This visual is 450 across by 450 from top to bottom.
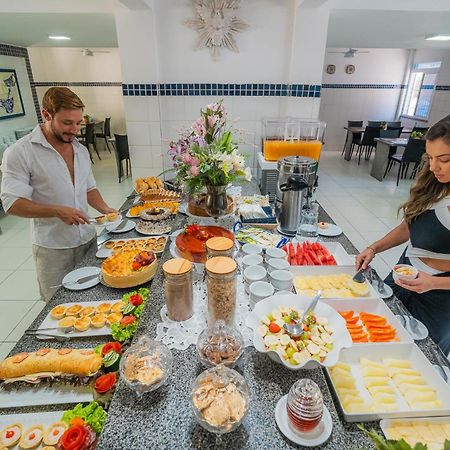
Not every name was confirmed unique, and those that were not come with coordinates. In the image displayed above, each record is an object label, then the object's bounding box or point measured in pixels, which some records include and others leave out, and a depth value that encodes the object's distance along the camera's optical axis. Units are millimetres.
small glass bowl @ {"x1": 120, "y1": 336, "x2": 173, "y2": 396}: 921
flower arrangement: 1589
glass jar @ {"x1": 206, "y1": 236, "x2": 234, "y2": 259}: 1272
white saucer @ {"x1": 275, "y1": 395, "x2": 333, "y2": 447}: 817
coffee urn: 1955
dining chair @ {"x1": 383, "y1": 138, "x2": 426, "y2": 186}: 6160
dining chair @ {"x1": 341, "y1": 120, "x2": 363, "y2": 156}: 8338
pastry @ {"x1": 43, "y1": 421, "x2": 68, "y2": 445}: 960
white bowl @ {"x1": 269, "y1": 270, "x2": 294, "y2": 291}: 1375
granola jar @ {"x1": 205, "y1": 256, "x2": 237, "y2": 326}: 1093
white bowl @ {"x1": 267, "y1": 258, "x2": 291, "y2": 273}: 1497
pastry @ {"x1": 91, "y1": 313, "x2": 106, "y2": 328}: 1379
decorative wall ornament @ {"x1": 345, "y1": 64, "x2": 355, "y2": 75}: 9039
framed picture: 5648
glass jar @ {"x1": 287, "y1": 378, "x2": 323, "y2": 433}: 808
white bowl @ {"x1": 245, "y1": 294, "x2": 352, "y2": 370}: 969
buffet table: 819
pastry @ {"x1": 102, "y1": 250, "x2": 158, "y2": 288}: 1600
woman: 1338
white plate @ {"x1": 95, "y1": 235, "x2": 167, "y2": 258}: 1940
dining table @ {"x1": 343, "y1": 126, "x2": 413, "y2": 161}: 8170
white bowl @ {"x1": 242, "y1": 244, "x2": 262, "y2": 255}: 1642
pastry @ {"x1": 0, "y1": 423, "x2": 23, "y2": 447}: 959
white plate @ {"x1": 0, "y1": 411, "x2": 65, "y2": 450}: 1020
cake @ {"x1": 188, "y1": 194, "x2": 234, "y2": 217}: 1802
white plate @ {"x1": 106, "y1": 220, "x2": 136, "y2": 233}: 2256
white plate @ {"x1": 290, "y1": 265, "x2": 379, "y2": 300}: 1619
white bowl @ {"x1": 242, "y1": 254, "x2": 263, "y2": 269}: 1528
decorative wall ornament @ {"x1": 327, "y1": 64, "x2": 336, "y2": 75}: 9055
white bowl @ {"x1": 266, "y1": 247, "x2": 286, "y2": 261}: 1597
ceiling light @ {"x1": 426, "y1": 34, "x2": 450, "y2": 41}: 4936
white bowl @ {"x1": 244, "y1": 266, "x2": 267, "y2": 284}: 1397
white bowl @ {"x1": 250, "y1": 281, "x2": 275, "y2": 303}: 1276
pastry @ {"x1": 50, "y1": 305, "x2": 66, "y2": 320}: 1427
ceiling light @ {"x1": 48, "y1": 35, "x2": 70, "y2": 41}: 5107
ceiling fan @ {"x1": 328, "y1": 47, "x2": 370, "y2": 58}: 8602
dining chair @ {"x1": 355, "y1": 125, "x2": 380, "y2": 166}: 7820
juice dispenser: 2832
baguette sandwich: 1146
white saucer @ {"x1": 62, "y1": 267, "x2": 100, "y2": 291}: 1634
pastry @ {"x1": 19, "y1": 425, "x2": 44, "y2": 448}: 961
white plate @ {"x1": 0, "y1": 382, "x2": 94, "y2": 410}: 1097
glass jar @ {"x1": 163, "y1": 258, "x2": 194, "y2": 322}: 1139
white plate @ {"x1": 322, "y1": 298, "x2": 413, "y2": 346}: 1365
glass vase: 1691
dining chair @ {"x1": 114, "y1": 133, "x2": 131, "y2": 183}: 5984
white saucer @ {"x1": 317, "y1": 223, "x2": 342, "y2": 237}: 2080
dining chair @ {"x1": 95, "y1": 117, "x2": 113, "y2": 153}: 8703
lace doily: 1120
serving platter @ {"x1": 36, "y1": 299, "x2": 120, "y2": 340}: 1354
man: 1740
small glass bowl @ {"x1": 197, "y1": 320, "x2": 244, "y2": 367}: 975
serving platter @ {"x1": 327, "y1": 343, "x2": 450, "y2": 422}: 894
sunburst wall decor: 3035
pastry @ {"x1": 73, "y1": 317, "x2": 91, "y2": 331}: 1362
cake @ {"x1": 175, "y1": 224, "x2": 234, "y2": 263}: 1446
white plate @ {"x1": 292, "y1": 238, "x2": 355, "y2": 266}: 1781
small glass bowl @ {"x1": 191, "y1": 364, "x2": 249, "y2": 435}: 806
